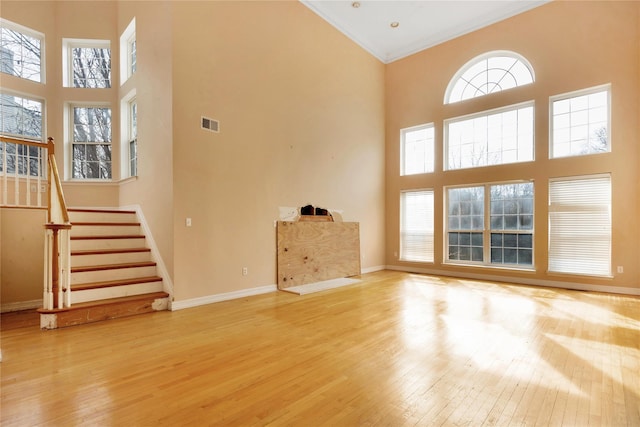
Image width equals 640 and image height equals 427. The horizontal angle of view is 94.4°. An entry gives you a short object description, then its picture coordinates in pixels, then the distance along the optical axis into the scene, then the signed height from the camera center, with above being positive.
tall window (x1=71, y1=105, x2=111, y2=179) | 5.64 +1.38
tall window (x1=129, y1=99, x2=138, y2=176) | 5.37 +1.41
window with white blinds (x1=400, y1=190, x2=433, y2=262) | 6.86 -0.28
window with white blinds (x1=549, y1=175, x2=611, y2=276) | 4.93 -0.20
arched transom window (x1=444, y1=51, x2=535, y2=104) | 5.85 +2.88
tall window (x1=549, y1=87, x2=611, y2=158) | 5.02 +1.59
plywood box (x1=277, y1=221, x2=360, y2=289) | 5.23 -0.73
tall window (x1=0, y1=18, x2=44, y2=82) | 4.98 +2.85
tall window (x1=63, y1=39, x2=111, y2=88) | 5.64 +2.93
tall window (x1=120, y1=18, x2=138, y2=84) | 5.47 +3.00
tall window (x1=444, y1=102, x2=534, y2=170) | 5.75 +1.58
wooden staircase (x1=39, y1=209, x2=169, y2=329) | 3.38 -0.77
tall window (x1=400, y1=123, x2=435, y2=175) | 6.95 +1.57
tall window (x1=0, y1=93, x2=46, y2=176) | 4.82 +1.53
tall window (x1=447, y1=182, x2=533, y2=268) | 5.67 -0.21
